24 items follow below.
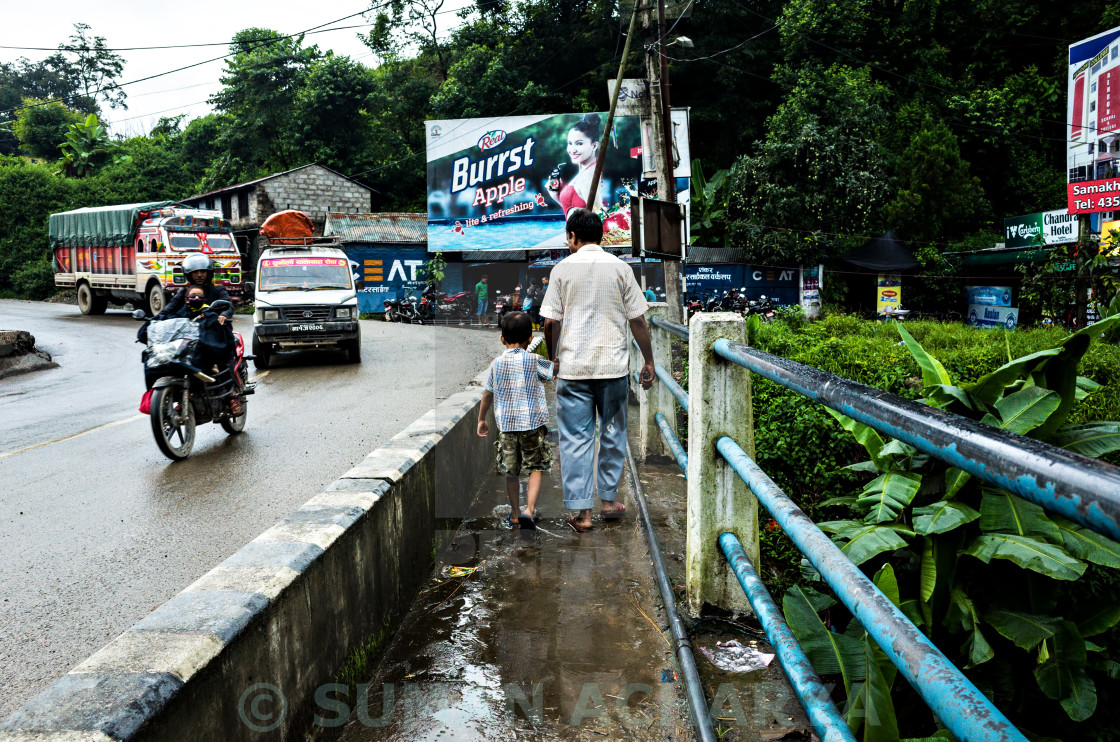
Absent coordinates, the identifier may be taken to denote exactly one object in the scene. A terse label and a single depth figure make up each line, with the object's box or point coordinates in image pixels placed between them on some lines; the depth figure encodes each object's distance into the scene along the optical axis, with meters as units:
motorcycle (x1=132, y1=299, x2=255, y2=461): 6.26
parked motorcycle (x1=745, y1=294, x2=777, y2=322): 24.13
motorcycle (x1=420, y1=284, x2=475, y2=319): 30.50
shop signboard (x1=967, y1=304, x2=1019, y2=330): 21.69
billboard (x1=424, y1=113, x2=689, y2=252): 30.02
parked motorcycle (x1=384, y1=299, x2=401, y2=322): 29.31
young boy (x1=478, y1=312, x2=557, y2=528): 4.55
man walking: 4.36
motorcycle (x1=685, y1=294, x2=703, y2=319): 24.19
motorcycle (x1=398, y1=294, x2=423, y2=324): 29.09
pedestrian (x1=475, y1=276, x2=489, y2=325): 32.03
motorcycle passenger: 6.90
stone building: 35.06
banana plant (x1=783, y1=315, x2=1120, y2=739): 2.29
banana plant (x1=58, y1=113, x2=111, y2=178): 46.81
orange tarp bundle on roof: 29.48
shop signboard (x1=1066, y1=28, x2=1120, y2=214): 16.06
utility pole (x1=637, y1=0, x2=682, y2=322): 14.52
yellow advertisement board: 24.36
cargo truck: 21.55
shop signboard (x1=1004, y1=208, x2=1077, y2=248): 20.47
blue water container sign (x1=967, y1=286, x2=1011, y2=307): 22.55
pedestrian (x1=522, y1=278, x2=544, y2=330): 24.67
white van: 12.58
